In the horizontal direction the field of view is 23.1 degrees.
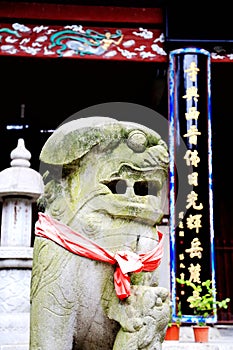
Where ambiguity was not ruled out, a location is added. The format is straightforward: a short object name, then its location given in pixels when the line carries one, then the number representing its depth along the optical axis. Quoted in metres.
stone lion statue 2.06
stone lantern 4.29
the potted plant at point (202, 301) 5.48
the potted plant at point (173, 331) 5.05
